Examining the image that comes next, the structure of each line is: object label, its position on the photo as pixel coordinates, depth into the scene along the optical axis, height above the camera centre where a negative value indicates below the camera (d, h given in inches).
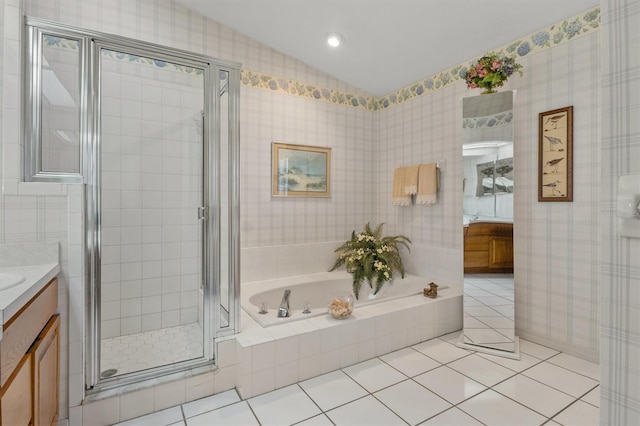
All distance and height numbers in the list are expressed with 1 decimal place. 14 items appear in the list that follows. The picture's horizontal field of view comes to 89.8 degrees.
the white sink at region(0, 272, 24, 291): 47.2 -10.8
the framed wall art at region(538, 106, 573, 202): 90.3 +16.8
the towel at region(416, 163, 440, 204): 122.8 +11.2
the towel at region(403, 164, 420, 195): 128.4 +13.4
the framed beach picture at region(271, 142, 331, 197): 125.6 +17.0
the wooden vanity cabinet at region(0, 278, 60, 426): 39.5 -21.9
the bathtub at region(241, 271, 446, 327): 112.7 -28.9
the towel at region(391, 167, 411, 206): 133.0 +9.4
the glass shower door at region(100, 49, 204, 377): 74.0 -0.2
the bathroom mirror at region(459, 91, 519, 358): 94.8 -3.6
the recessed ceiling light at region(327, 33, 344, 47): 109.1 +59.7
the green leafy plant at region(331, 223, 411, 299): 124.4 -18.3
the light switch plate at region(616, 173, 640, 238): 24.0 +0.5
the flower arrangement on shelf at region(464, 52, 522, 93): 91.6 +40.9
